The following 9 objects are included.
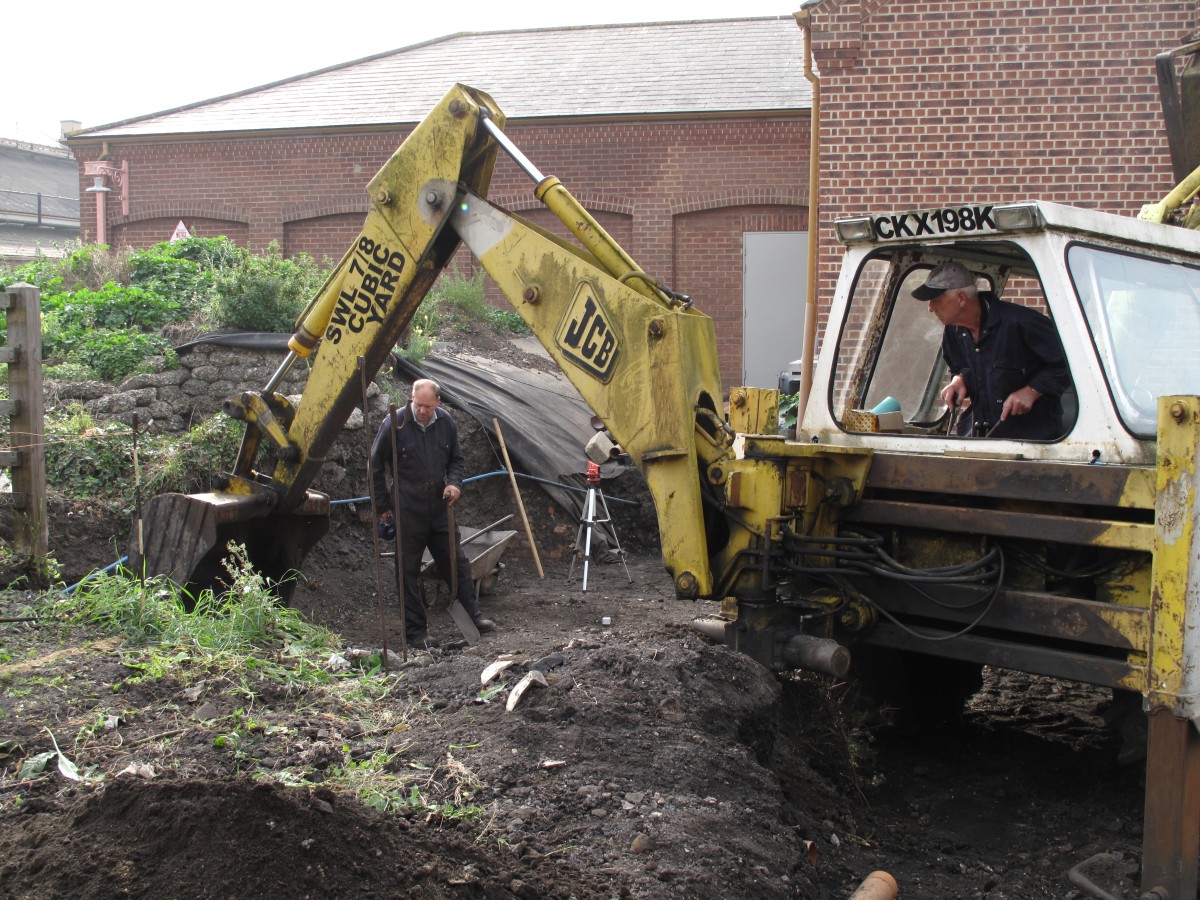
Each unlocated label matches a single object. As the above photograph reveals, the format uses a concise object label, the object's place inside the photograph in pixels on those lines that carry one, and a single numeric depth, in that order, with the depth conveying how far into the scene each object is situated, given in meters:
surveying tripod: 9.92
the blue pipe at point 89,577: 6.64
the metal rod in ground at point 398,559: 6.21
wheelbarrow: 9.05
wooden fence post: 7.27
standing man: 7.83
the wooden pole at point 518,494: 10.09
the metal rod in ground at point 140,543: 6.43
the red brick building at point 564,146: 18.62
